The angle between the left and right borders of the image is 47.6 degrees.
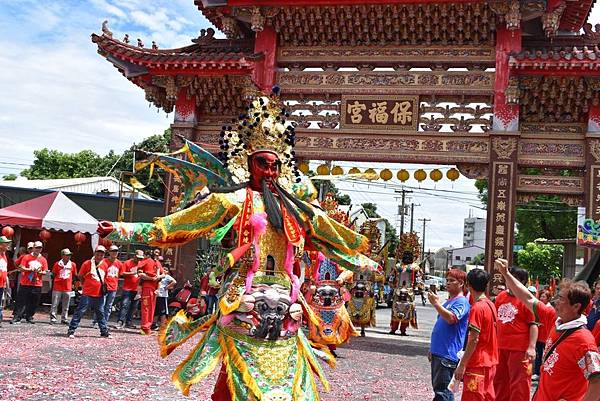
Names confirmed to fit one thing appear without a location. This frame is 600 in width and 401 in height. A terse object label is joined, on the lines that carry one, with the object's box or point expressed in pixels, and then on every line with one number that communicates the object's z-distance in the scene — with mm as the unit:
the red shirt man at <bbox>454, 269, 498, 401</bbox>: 5000
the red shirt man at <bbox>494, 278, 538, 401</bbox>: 5941
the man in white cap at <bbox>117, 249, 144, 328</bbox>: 12953
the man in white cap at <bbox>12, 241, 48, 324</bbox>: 12820
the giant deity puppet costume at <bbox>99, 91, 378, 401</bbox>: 4082
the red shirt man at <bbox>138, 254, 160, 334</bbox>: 12789
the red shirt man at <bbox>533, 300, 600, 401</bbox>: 3736
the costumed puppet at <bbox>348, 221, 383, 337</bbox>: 15305
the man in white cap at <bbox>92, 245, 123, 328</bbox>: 12297
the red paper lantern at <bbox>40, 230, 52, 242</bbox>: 15164
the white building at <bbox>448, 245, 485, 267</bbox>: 101362
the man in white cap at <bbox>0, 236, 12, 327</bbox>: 11500
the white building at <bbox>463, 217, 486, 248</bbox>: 114000
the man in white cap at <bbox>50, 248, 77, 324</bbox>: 13188
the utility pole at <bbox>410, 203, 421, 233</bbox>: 50512
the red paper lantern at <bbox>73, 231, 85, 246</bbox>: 13849
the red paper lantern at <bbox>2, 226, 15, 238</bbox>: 13703
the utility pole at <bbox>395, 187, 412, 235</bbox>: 44875
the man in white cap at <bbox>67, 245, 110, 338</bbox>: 11617
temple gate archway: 12859
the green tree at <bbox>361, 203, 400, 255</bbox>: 62031
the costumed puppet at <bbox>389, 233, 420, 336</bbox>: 16234
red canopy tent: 15055
